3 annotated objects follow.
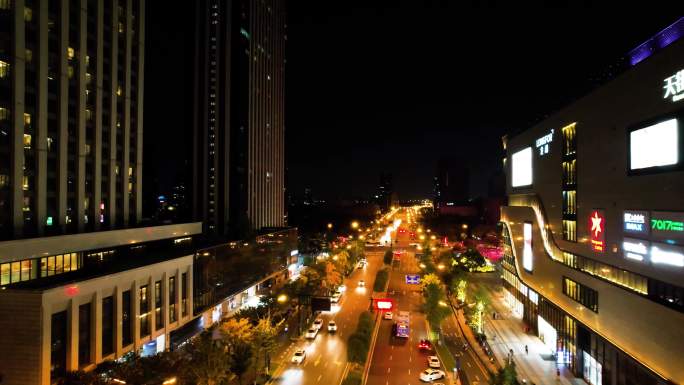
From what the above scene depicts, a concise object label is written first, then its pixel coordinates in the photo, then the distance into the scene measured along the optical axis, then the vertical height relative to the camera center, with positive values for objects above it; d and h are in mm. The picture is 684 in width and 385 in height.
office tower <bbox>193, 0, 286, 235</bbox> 71062 +13583
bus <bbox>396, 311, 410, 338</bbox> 35031 -11345
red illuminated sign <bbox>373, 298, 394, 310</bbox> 43406 -11617
